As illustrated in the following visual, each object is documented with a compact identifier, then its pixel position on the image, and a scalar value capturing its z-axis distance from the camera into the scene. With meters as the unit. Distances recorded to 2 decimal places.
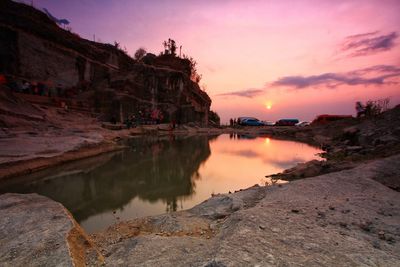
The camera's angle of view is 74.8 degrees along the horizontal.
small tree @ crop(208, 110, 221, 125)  67.10
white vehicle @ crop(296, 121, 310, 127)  55.94
